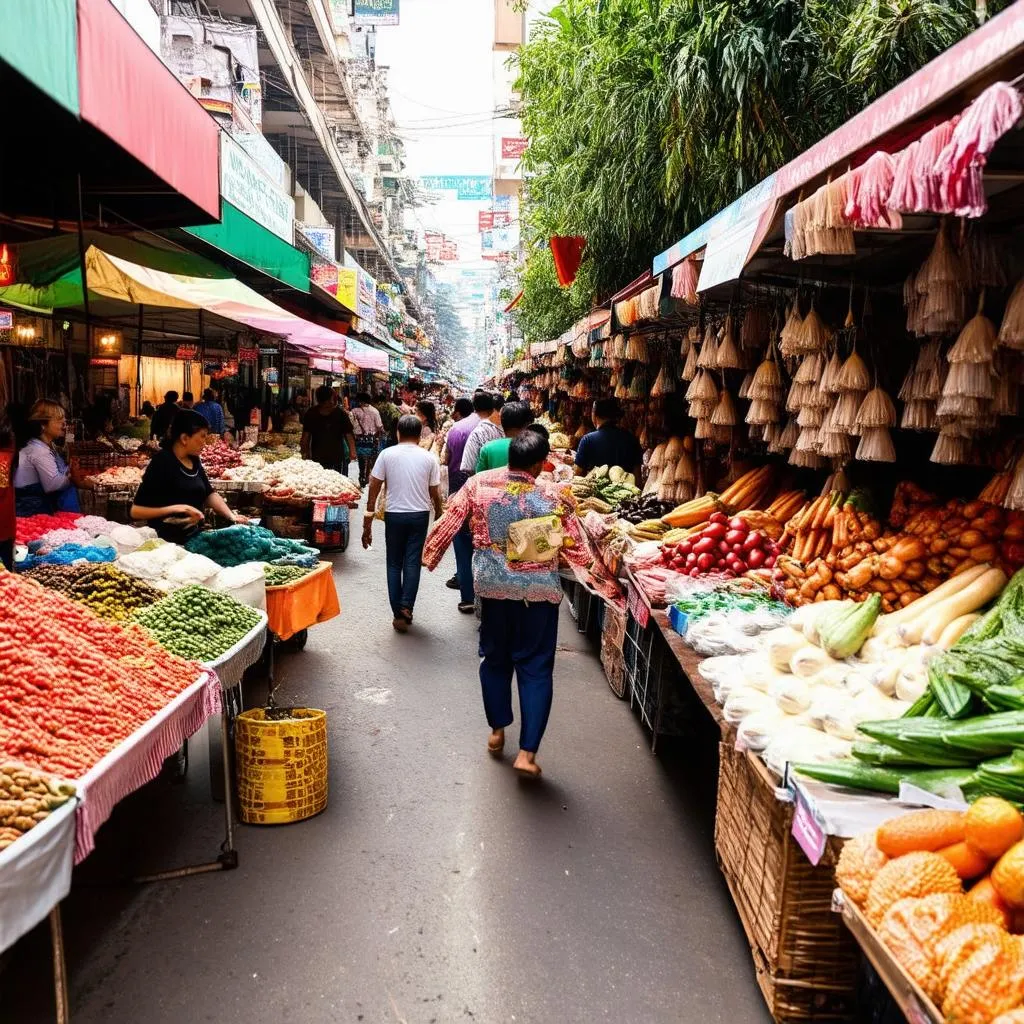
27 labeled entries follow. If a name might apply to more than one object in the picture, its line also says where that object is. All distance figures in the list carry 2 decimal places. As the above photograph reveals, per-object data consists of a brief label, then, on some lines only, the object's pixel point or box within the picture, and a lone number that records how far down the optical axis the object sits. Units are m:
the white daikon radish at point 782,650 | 3.86
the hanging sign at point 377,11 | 40.16
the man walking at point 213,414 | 15.86
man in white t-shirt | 8.19
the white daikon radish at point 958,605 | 3.72
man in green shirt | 7.30
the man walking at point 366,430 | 18.58
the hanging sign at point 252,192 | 9.65
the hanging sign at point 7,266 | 8.41
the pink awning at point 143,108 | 4.06
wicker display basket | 2.96
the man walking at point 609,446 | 10.16
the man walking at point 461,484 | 9.27
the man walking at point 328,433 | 14.16
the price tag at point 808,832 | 2.55
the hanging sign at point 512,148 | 28.73
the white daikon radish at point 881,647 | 3.76
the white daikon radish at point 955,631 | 3.59
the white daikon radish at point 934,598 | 3.92
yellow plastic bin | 4.41
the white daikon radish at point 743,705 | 3.51
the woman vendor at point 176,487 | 6.50
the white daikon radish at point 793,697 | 3.37
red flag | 11.27
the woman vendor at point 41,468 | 7.85
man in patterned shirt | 5.09
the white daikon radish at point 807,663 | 3.71
